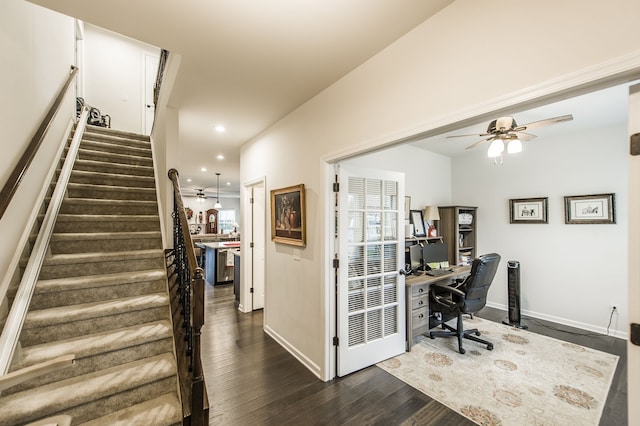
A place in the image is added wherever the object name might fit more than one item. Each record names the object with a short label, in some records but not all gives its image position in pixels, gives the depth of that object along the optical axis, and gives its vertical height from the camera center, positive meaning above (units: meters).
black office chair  3.04 -0.99
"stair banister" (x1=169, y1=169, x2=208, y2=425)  1.46 -0.78
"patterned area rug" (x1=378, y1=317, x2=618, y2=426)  2.11 -1.58
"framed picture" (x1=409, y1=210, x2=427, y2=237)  4.37 -0.11
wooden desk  3.11 -1.07
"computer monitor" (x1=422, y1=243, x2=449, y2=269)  3.83 -0.60
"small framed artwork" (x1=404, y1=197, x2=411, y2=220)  4.31 +0.18
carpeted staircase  1.60 -0.80
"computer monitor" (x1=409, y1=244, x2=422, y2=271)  3.74 -0.59
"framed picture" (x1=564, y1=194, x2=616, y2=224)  3.54 +0.09
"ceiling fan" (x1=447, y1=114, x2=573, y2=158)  2.67 +0.88
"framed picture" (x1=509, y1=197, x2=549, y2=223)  4.11 +0.09
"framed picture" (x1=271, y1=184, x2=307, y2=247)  2.84 +0.00
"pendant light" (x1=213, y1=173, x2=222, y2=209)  8.07 +1.21
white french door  2.59 -0.55
